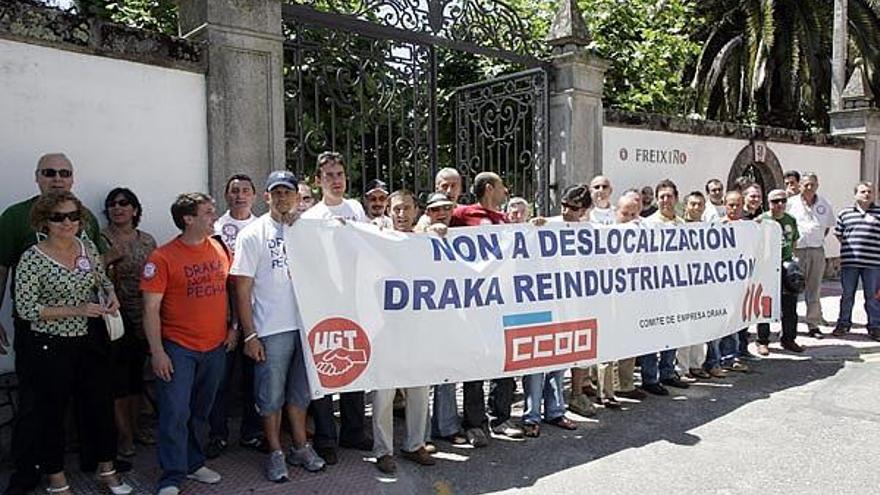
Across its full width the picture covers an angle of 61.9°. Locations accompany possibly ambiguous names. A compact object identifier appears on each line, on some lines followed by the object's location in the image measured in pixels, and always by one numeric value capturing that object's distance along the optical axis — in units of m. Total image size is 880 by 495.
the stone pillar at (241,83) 5.32
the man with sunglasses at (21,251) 3.66
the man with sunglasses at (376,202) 5.00
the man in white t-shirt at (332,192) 4.68
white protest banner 4.17
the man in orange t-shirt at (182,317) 3.71
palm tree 17.33
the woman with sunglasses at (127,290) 4.30
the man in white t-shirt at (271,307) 3.98
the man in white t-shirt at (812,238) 8.09
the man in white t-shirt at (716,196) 7.65
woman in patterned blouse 3.54
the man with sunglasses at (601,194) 6.18
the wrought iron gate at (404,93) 6.26
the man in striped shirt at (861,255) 7.89
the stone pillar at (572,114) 8.01
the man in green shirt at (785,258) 7.06
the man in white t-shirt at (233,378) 4.45
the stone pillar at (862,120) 13.08
